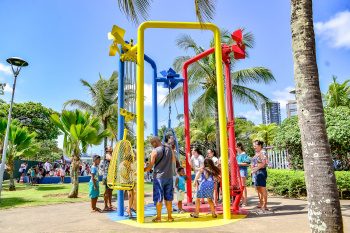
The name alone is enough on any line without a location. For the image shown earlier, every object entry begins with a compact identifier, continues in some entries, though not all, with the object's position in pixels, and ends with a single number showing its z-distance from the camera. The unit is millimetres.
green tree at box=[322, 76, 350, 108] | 22422
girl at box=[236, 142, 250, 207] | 7875
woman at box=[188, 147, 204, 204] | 8258
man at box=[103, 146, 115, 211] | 7620
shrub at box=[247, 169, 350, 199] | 9445
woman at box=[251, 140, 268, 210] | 7000
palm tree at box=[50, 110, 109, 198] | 11188
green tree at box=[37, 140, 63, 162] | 46334
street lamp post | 11805
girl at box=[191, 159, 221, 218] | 6129
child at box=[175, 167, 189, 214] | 7078
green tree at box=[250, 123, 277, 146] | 34656
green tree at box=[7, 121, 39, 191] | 14422
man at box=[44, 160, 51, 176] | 23659
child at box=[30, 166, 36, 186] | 19328
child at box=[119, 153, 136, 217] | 5859
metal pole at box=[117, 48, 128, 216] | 6621
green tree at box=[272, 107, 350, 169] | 11164
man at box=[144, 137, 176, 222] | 5855
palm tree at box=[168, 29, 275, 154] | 14438
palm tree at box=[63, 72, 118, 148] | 20441
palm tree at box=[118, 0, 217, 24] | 4801
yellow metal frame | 5930
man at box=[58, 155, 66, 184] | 21503
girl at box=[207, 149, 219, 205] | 7958
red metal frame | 7332
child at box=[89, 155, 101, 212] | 7293
